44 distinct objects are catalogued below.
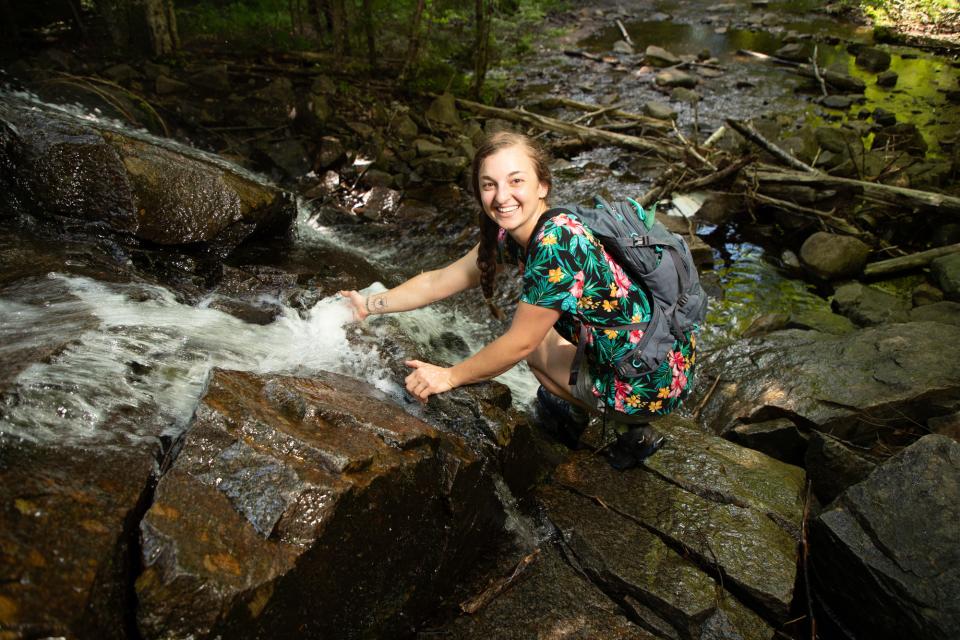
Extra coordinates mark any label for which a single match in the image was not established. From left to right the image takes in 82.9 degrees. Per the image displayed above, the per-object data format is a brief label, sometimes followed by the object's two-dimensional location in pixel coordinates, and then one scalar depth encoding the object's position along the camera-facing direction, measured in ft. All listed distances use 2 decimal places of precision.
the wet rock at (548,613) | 7.97
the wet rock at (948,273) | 19.06
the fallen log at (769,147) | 24.44
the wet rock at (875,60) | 47.11
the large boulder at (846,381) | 13.04
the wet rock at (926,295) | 19.42
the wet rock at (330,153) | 25.61
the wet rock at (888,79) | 43.83
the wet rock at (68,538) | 4.80
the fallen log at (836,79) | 42.52
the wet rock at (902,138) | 30.50
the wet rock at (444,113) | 30.27
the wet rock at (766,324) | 18.28
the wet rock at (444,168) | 25.73
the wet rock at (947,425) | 12.23
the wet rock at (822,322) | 18.02
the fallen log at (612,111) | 31.89
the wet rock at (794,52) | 50.42
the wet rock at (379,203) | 23.88
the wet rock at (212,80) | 28.55
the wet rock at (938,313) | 17.34
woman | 7.96
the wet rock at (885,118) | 35.24
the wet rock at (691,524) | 8.77
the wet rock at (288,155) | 25.75
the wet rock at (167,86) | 27.09
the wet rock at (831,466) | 11.11
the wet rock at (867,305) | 18.43
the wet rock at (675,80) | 43.94
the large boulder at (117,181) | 14.03
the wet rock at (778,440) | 13.21
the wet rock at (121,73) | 26.68
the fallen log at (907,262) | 20.80
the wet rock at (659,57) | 49.70
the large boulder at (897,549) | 8.27
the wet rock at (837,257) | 21.12
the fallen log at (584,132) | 28.45
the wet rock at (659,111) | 34.58
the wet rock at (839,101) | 39.38
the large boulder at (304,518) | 5.65
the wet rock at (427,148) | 26.63
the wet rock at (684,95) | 41.11
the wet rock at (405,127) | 28.30
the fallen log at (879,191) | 21.16
